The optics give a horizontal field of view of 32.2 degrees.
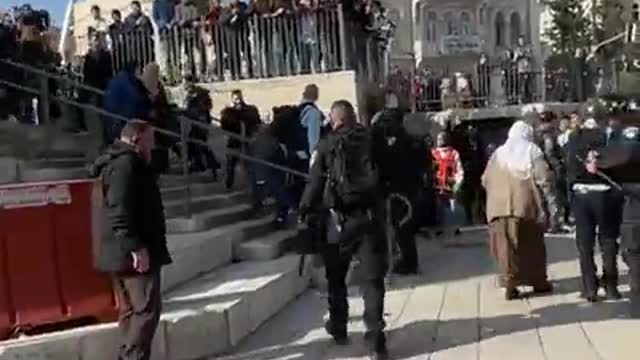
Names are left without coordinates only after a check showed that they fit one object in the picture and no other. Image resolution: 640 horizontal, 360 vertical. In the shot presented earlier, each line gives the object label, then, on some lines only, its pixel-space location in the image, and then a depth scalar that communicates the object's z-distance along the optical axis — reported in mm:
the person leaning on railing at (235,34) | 19297
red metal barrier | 7859
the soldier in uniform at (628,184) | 9781
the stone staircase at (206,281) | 8023
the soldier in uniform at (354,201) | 8484
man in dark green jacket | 7387
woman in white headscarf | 10930
